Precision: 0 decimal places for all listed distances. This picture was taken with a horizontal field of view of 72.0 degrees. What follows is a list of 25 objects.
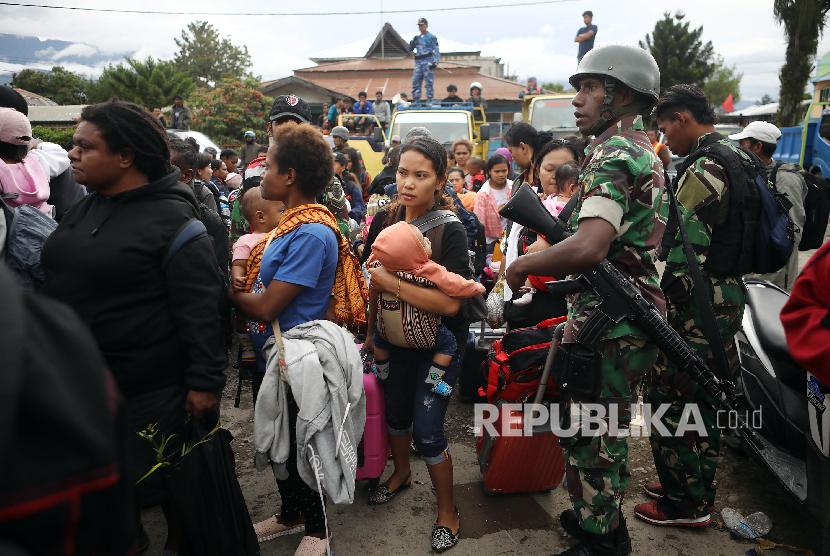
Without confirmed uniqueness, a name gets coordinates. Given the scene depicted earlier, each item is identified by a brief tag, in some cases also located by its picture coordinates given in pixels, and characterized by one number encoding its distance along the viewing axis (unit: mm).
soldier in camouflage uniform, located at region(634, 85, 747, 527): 2924
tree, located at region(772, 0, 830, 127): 17891
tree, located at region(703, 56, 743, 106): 50000
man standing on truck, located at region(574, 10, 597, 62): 14820
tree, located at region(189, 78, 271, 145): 21172
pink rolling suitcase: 2902
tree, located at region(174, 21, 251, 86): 54250
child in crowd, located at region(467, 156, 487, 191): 7906
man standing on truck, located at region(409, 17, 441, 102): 14266
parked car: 12231
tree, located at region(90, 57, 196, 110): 25578
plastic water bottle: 2891
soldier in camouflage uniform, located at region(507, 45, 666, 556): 2197
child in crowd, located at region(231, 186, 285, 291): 2568
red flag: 23797
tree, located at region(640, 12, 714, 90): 32781
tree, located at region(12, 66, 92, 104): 31375
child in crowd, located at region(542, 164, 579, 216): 3727
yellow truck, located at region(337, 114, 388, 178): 10664
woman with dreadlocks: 1989
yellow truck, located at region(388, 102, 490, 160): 10438
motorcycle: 2408
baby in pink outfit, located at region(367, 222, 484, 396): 2547
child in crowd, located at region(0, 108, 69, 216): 2957
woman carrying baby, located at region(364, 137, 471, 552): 2703
